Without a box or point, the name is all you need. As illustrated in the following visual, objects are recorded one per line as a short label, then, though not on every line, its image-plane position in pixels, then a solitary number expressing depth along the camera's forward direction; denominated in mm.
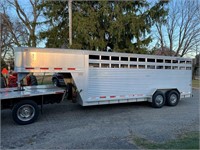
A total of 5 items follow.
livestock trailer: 6457
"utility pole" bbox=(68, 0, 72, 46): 11770
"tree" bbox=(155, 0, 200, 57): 26219
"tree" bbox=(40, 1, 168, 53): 12195
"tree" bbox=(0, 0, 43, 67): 22602
